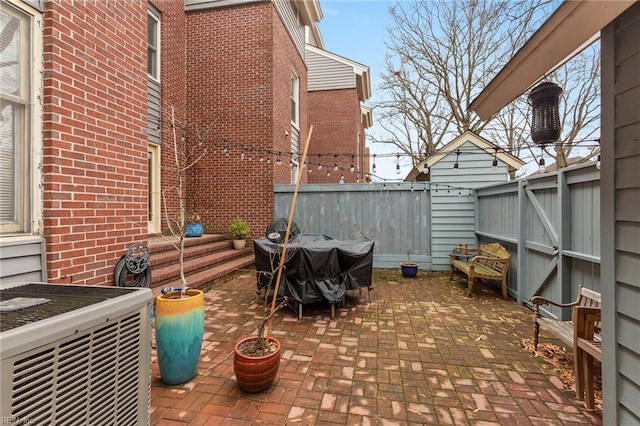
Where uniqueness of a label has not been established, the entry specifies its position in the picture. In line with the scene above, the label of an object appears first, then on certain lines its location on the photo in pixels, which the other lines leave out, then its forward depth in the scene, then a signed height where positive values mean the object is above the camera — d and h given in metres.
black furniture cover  4.07 -0.82
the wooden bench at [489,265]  4.96 -1.00
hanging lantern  2.61 +0.90
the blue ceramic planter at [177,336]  2.42 -1.03
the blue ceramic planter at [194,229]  6.88 -0.43
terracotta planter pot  2.30 -1.25
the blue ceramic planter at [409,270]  6.46 -1.28
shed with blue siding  6.73 +0.66
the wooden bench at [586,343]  2.23 -1.03
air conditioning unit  1.00 -0.57
